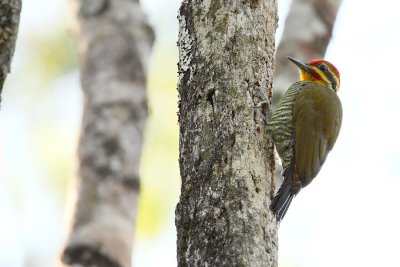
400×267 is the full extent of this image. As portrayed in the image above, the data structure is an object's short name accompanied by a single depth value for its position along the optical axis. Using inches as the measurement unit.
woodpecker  284.1
